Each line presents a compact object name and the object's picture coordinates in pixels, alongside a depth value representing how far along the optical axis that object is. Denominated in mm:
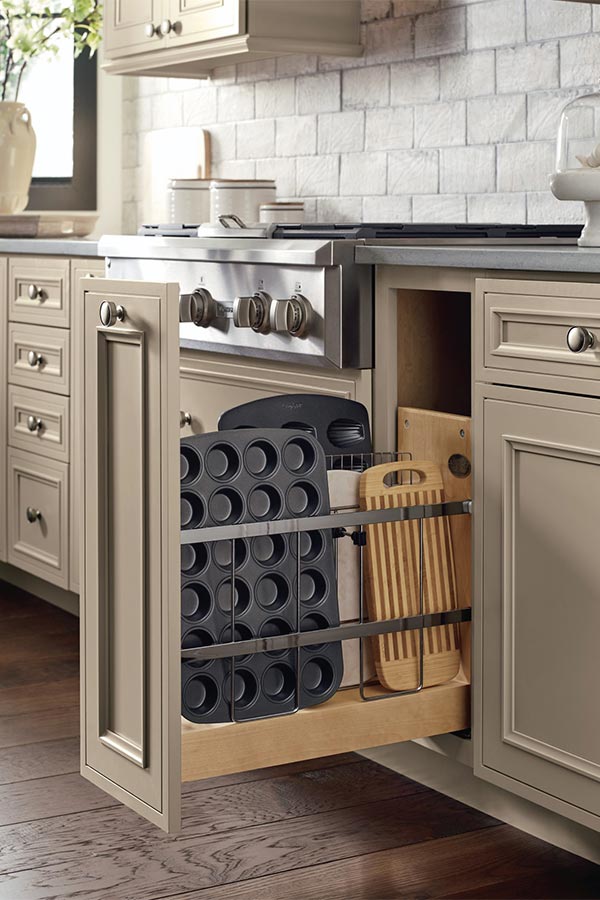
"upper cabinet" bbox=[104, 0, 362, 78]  5054
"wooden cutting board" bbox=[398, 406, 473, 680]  3830
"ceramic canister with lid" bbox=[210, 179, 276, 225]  5114
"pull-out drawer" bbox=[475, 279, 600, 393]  3517
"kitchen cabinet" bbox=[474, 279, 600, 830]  3550
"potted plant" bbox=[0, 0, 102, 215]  5772
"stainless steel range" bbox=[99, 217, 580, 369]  4000
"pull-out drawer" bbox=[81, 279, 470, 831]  3404
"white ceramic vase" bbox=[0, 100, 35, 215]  5742
